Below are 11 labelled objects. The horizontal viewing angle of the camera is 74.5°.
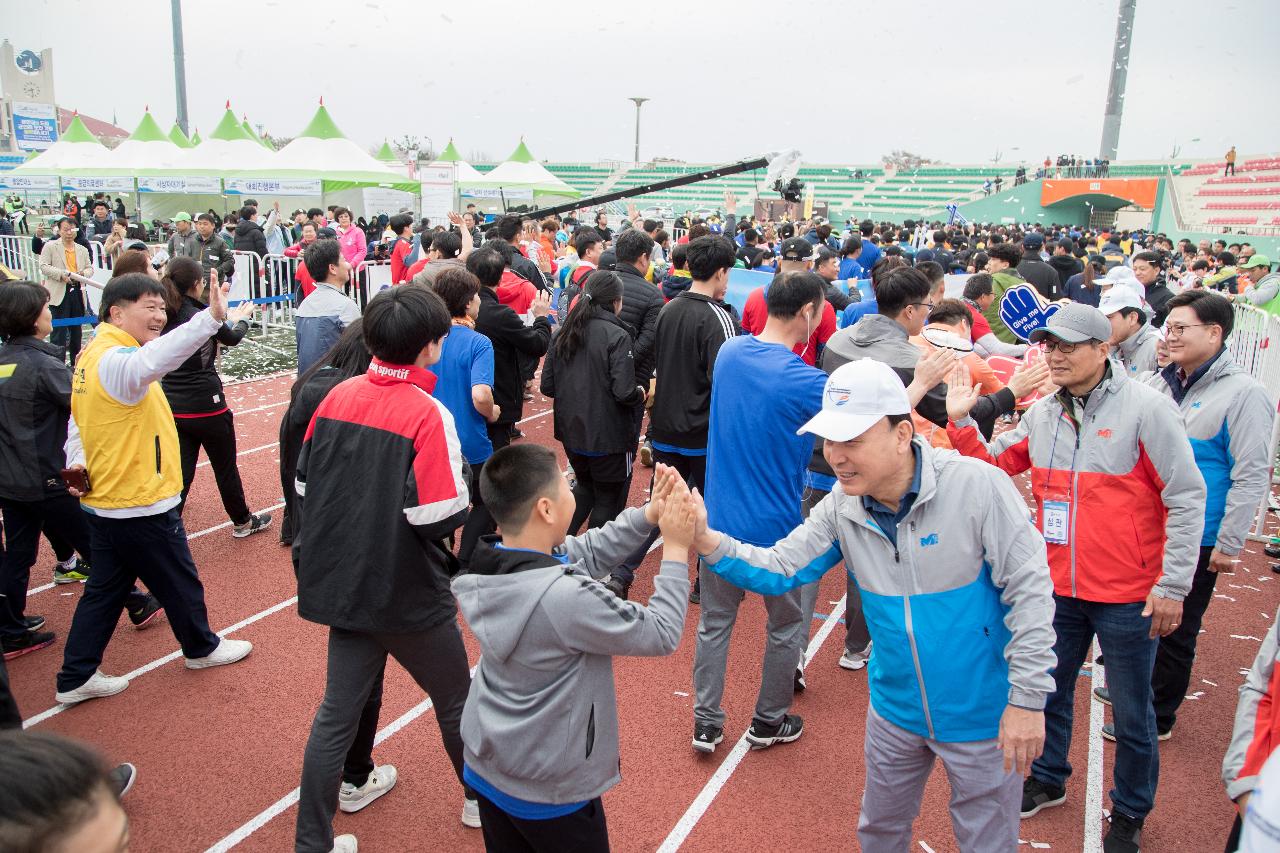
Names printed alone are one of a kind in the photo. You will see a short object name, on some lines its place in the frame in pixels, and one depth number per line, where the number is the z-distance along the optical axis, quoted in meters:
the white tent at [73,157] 20.64
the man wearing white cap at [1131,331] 4.27
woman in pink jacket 14.00
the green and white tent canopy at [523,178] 20.97
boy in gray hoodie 2.09
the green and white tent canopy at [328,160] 17.03
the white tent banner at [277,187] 18.64
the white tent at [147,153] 19.44
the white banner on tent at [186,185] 20.73
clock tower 53.31
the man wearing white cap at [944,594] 2.27
